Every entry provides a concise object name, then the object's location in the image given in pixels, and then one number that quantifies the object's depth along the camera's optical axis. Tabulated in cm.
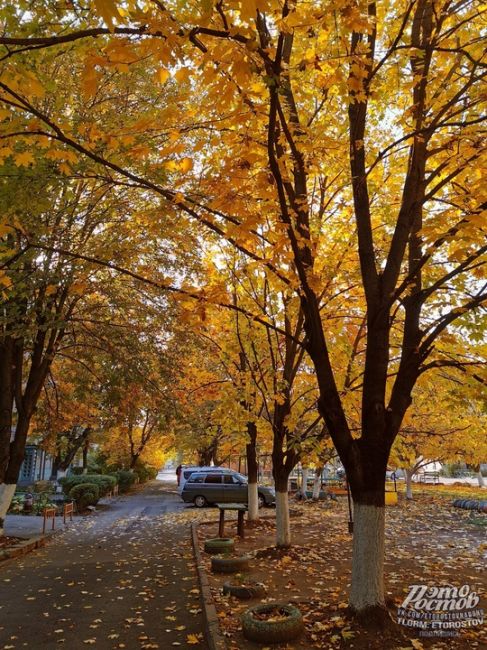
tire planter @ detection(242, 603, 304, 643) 513
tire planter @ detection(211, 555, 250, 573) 874
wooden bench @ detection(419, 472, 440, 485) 4766
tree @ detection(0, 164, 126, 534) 689
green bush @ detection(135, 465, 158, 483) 4568
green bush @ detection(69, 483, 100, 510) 2184
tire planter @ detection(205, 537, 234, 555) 1045
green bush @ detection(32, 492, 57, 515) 2017
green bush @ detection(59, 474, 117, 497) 2562
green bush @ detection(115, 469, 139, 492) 3447
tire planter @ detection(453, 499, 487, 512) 2192
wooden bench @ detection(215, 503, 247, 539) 1170
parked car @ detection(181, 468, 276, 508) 2364
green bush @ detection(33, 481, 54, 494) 2766
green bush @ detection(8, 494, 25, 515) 2007
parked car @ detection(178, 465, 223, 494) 2624
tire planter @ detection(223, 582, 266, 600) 700
